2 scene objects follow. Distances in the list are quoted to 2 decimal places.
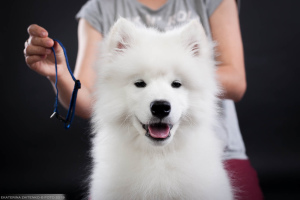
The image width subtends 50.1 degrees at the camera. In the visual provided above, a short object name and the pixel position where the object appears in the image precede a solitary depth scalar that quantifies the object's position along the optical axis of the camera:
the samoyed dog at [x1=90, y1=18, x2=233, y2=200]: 1.08
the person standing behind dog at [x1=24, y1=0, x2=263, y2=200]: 1.80
